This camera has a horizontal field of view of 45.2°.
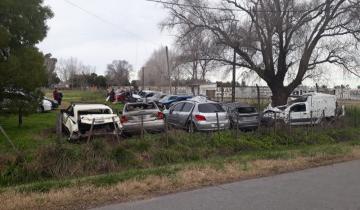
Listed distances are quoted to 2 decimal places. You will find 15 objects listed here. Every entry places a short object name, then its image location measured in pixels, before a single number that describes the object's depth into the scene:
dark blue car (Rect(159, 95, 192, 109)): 36.38
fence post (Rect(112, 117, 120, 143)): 14.43
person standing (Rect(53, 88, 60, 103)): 35.77
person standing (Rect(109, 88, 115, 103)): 47.92
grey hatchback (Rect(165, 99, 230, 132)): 18.39
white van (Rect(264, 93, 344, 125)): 24.41
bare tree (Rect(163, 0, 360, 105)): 30.09
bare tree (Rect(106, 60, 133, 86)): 119.88
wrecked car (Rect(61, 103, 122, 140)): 15.53
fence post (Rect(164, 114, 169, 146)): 14.64
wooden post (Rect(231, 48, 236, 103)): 33.28
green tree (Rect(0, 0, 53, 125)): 18.08
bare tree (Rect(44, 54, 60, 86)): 101.38
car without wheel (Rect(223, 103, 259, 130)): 19.54
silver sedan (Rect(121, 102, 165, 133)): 17.19
